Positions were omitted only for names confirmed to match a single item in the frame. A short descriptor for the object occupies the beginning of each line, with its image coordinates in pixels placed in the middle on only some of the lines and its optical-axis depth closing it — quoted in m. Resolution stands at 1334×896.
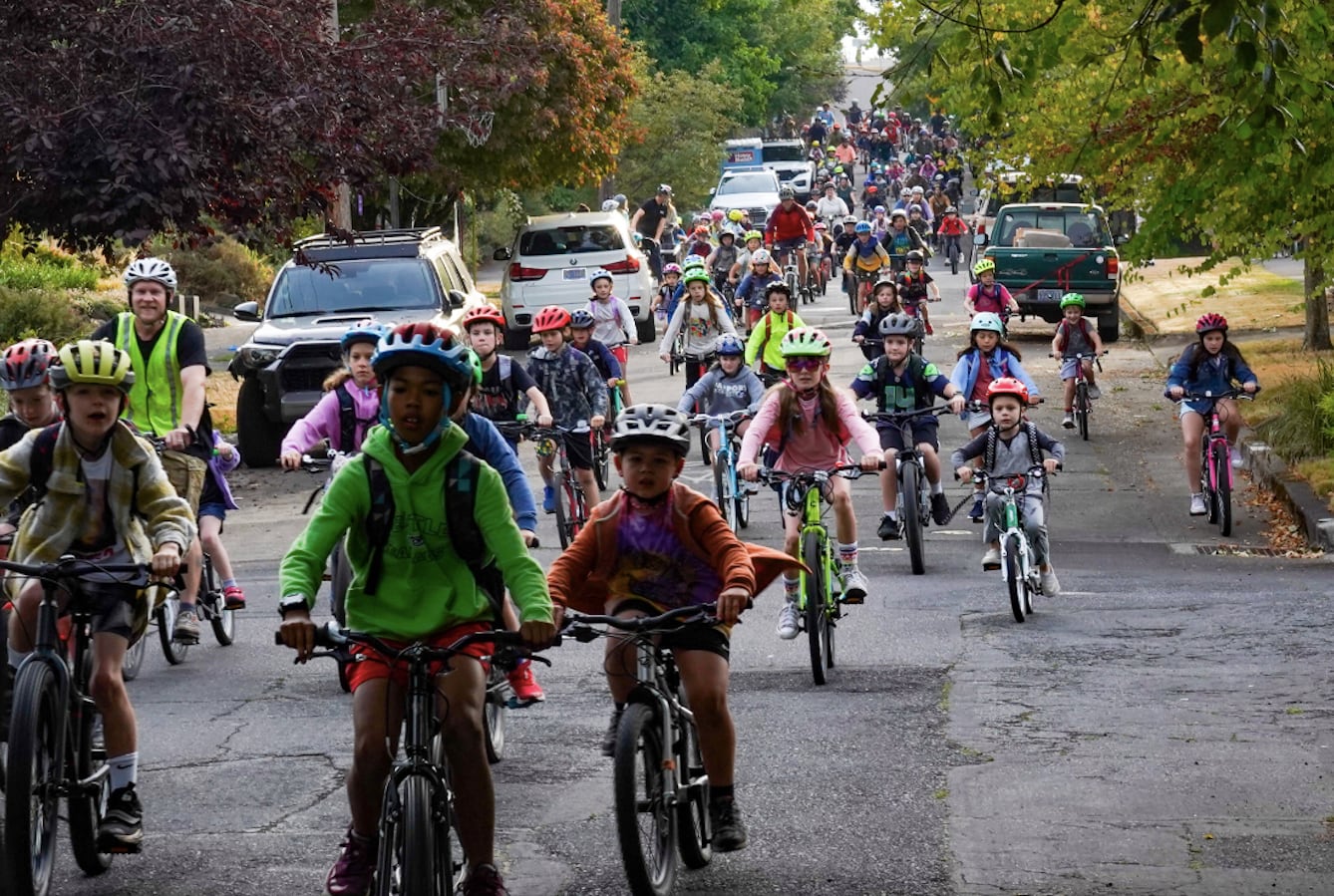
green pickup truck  63.09
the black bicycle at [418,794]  10.89
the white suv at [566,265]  62.56
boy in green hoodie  11.69
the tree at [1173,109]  17.87
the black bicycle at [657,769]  12.43
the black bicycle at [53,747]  12.59
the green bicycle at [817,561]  20.70
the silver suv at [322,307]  38.84
